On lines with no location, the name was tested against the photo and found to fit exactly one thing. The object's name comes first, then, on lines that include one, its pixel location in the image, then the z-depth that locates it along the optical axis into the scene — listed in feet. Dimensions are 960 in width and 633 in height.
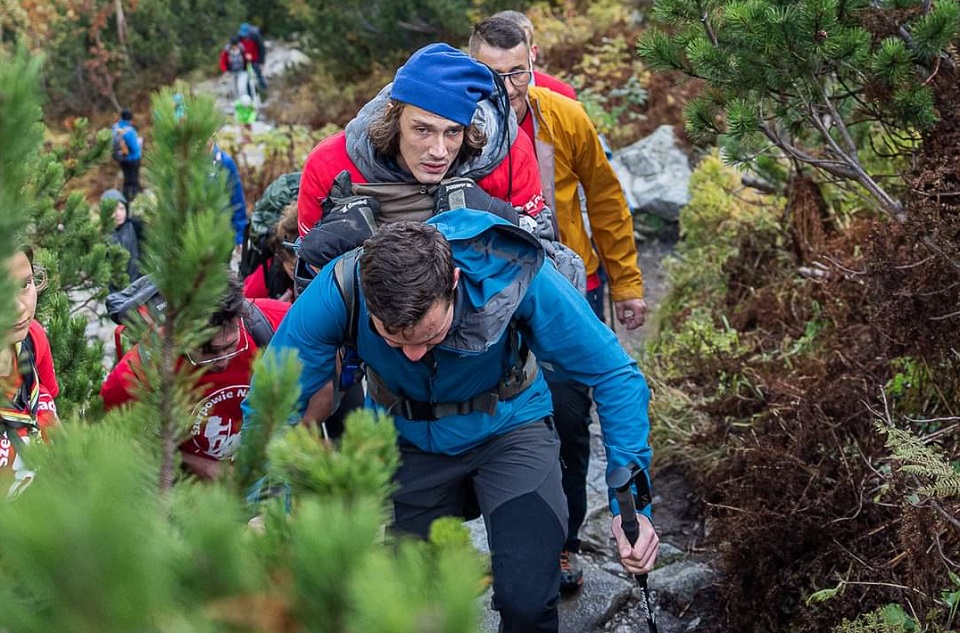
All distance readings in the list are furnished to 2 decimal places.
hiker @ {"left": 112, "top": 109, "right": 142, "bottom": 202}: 36.09
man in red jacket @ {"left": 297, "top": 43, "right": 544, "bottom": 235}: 11.00
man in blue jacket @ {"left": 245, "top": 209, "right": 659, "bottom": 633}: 9.25
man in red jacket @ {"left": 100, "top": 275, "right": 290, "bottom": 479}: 10.94
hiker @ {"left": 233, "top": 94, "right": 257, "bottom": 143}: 44.09
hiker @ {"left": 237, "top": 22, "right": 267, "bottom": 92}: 61.31
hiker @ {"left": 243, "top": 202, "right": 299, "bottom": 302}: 14.05
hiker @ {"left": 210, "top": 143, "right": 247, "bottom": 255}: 24.00
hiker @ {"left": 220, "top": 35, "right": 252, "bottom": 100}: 58.90
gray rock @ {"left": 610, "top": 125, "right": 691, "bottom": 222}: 32.65
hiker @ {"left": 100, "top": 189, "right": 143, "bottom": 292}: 23.02
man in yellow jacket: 13.58
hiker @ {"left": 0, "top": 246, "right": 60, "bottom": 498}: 8.33
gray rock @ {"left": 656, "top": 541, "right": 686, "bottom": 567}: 15.42
